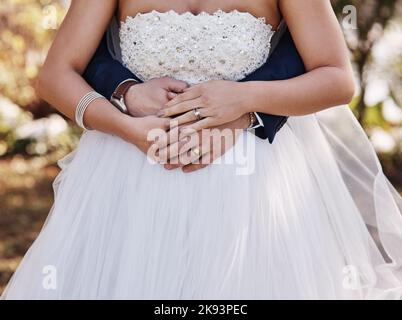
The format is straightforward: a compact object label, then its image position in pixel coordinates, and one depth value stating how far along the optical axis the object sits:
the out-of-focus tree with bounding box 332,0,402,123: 5.28
